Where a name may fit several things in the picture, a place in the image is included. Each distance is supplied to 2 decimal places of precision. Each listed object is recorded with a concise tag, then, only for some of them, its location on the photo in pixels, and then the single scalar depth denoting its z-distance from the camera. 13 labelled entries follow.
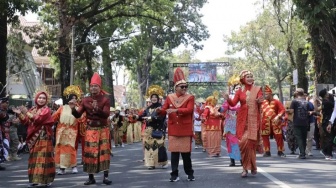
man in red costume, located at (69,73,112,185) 10.59
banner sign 57.97
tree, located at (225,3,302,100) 56.72
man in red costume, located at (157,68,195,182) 10.76
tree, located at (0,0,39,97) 19.39
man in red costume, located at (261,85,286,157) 16.17
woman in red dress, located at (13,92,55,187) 10.48
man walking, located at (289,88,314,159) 15.48
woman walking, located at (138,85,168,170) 13.62
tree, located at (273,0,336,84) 17.61
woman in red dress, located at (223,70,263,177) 10.92
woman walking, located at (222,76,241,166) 13.10
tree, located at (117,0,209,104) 50.69
